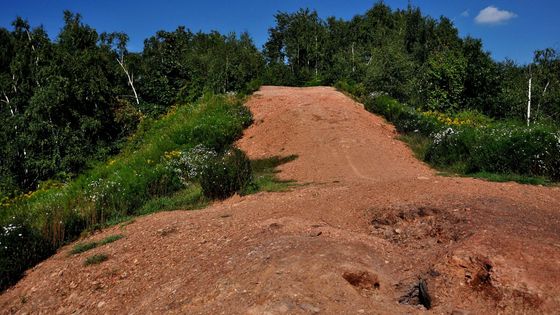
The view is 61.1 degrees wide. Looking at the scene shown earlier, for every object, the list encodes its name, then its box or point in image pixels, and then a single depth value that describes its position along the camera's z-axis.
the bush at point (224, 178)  9.64
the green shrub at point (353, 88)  22.14
